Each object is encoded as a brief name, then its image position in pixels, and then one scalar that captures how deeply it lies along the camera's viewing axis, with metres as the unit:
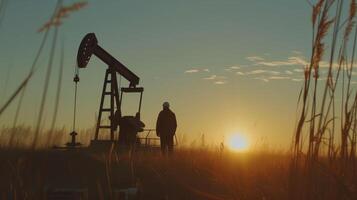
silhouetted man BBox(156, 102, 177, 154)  13.98
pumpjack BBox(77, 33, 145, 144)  16.38
